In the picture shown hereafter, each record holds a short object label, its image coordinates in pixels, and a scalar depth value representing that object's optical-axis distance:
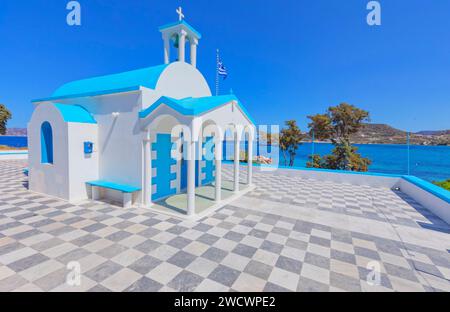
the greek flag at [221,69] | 11.75
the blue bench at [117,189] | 6.47
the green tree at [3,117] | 28.94
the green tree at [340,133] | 16.81
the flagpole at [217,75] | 11.02
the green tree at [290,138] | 22.16
